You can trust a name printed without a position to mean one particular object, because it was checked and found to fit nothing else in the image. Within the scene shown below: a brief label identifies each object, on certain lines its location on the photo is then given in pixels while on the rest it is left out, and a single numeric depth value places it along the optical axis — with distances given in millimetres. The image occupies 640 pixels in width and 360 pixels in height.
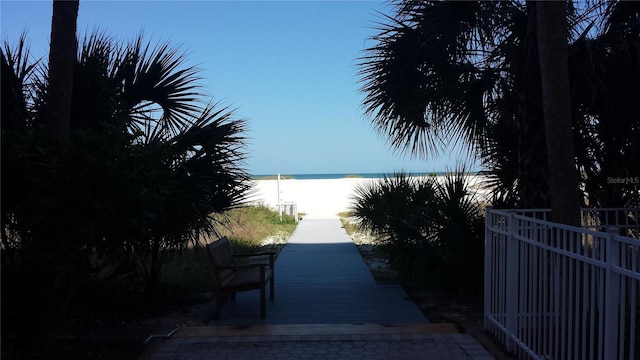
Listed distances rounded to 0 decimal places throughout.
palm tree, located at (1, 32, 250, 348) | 4355
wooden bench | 7001
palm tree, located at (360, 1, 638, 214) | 6742
